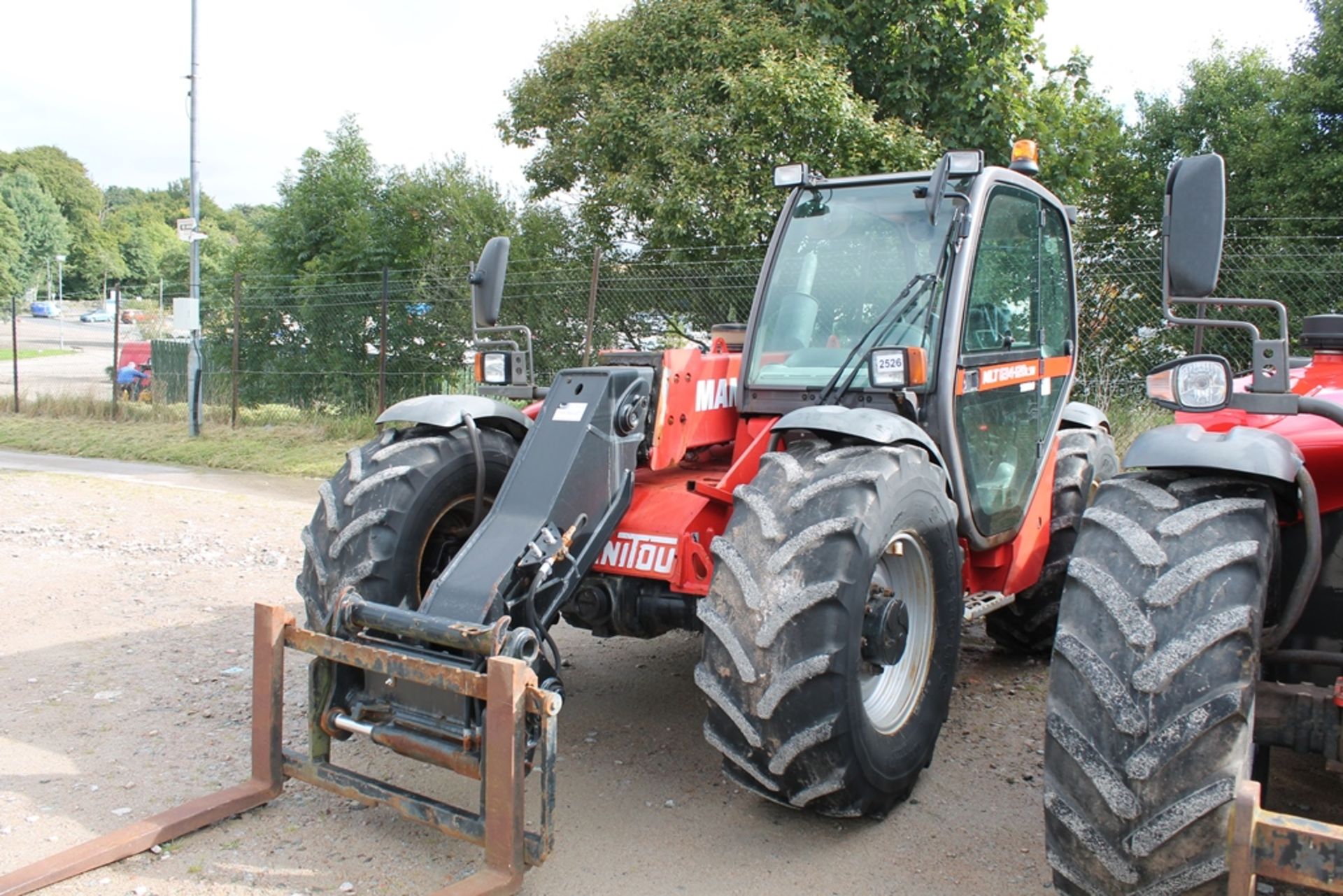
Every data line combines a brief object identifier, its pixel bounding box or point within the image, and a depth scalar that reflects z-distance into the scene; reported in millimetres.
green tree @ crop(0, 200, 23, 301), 68188
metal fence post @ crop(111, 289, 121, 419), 18438
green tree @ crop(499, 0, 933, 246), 12867
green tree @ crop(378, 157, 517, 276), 16297
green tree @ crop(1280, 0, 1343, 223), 13312
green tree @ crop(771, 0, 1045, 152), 13414
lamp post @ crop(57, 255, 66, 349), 75125
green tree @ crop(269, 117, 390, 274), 18469
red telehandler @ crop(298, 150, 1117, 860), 3342
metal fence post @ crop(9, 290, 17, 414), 19812
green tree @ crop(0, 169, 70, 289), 76250
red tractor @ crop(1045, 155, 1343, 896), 2525
